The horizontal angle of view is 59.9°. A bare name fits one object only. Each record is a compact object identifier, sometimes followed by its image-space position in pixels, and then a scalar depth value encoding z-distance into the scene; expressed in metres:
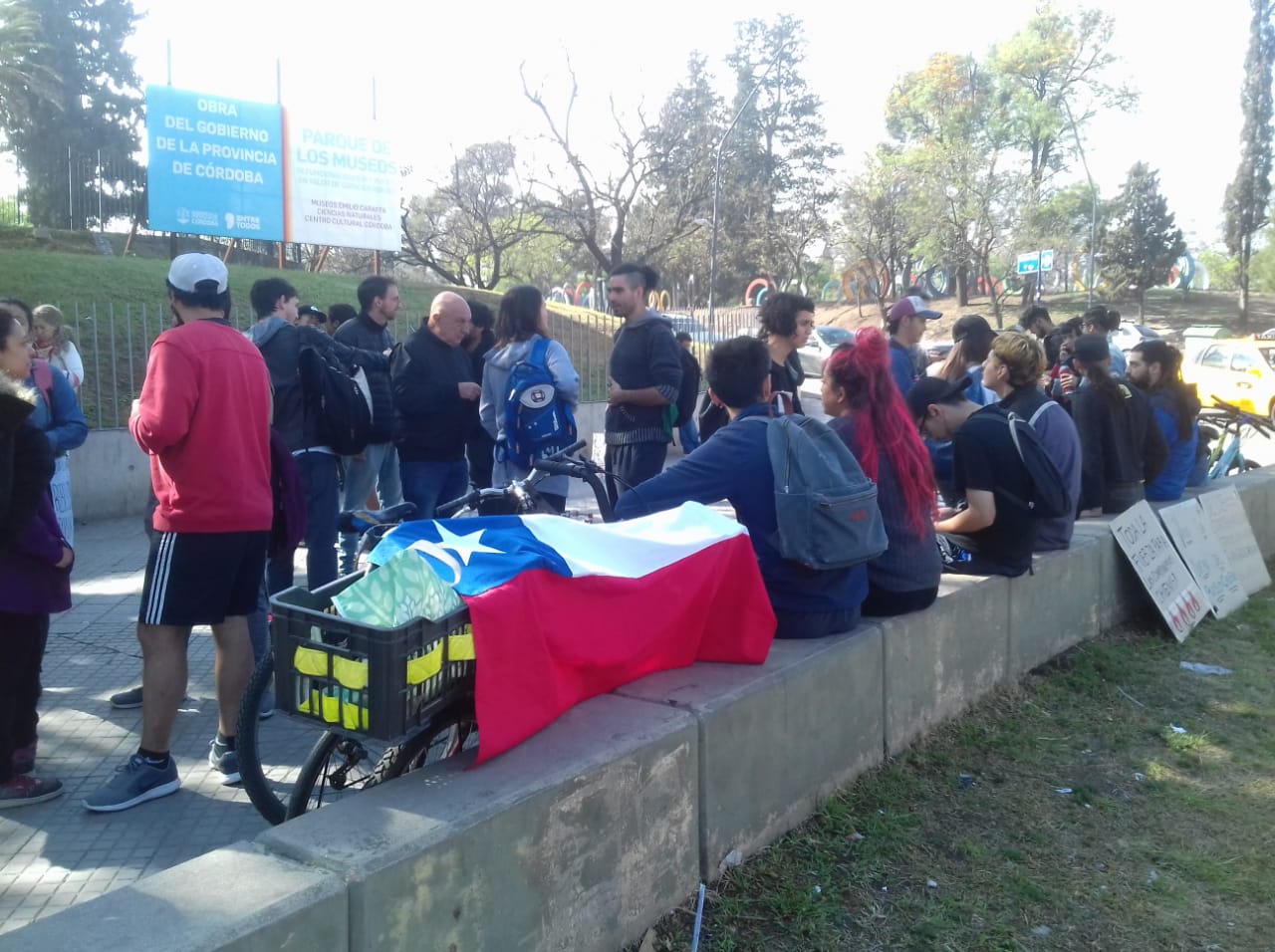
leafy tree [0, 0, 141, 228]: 34.03
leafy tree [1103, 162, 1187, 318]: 53.16
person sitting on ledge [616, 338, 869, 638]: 3.75
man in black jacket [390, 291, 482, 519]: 6.07
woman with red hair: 4.10
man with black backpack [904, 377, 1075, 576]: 4.82
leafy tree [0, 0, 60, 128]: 28.73
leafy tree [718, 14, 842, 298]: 55.84
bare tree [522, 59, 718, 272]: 26.72
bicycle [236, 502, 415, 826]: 3.33
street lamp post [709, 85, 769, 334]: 27.39
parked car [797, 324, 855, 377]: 29.88
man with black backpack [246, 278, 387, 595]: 5.14
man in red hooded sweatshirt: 3.71
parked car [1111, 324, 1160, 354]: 29.49
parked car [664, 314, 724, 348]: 19.44
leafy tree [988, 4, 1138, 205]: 55.19
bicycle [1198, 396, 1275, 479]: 9.17
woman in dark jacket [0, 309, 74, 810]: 3.67
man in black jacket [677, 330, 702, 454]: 7.57
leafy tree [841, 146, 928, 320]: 47.28
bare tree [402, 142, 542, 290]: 31.44
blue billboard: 18.67
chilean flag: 2.79
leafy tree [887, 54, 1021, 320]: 47.31
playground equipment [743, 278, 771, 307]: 51.47
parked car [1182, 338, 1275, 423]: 21.22
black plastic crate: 2.50
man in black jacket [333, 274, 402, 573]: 6.56
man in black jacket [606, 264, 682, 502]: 5.89
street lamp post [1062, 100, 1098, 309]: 40.12
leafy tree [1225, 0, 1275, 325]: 55.91
